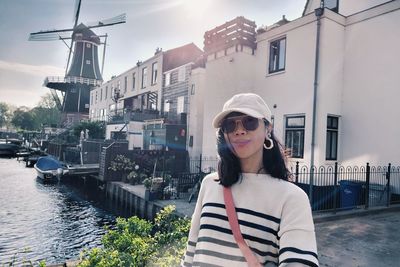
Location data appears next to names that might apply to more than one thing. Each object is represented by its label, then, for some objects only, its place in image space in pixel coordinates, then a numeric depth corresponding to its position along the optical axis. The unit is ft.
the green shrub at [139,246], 11.23
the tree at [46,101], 239.91
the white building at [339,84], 34.30
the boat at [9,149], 135.60
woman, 4.29
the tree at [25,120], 240.14
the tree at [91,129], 100.01
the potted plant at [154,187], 37.32
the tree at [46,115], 221.25
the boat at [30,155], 102.63
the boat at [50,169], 66.33
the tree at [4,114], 331.36
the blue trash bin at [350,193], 30.42
